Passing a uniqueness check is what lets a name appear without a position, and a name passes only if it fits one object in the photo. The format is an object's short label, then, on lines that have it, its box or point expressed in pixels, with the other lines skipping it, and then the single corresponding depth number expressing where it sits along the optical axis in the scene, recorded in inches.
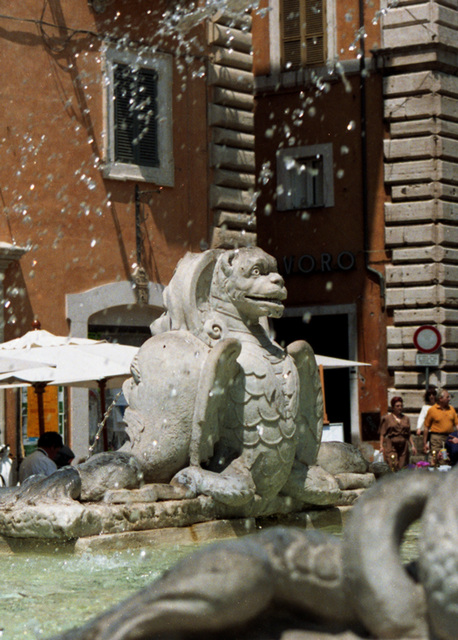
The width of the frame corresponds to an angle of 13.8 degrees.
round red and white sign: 1121.4
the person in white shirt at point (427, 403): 980.1
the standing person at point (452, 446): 787.3
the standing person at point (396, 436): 834.6
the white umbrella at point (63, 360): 621.5
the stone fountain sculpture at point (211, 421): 295.4
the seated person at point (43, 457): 538.9
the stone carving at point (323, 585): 109.4
